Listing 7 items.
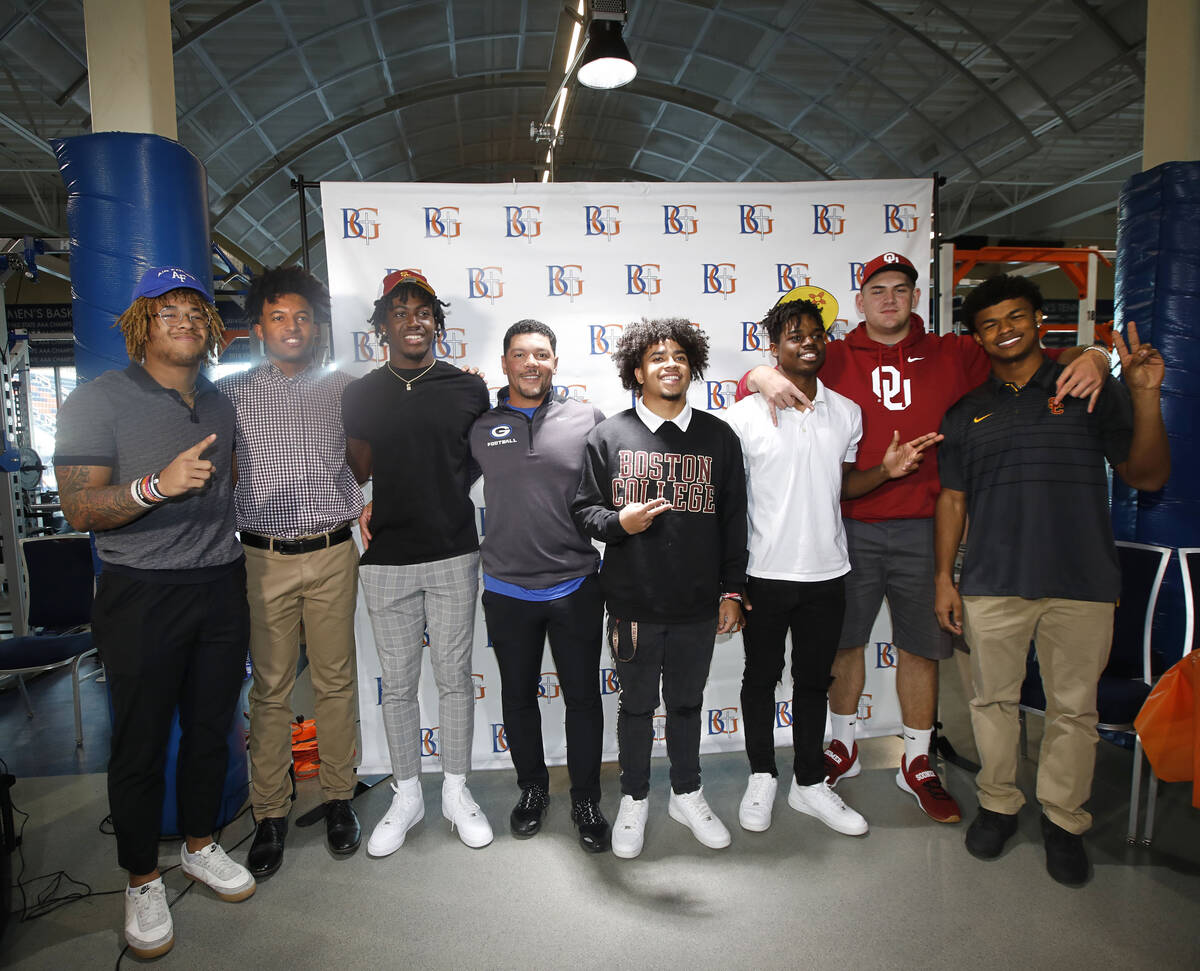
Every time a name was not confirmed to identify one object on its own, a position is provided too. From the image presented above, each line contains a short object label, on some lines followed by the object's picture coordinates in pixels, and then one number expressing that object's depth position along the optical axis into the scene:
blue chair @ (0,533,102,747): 3.80
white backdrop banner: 2.94
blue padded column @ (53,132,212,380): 2.43
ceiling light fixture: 4.52
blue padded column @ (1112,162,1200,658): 2.79
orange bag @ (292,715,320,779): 3.08
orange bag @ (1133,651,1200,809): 2.10
